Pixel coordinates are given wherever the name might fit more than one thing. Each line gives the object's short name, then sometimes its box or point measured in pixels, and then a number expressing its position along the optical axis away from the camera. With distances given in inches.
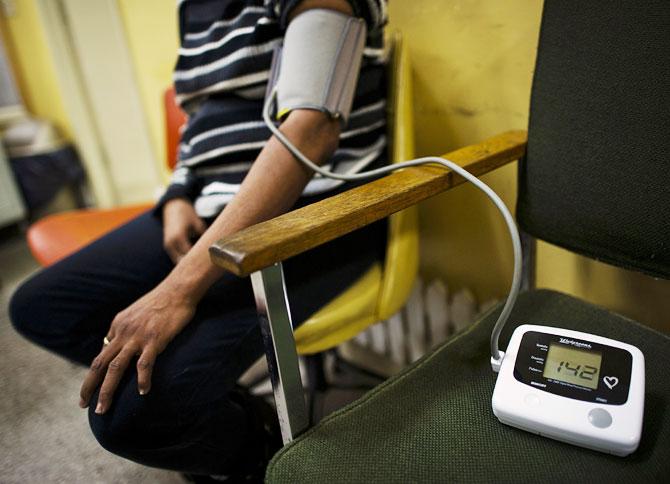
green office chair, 17.4
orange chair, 46.1
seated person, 23.5
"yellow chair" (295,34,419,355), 29.7
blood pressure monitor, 17.3
